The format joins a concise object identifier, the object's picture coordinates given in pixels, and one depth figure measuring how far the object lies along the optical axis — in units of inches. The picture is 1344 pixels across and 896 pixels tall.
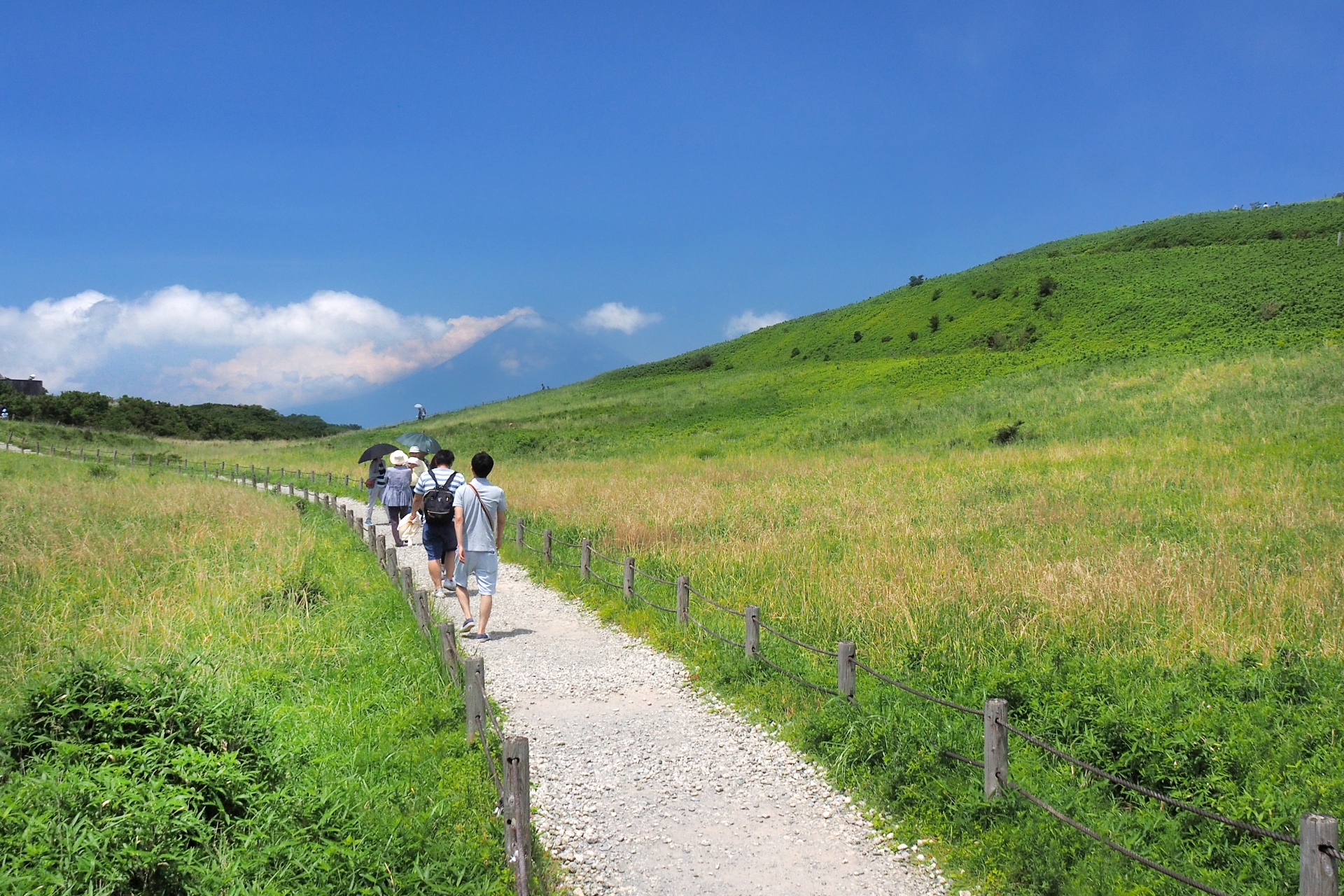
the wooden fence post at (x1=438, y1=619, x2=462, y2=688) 290.0
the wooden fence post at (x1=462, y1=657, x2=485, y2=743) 238.5
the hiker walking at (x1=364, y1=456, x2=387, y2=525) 839.0
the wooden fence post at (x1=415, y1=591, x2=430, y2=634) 350.9
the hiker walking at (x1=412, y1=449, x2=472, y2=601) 408.8
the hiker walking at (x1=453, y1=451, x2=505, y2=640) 383.9
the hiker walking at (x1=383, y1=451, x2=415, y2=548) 631.2
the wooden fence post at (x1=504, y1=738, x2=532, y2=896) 173.2
